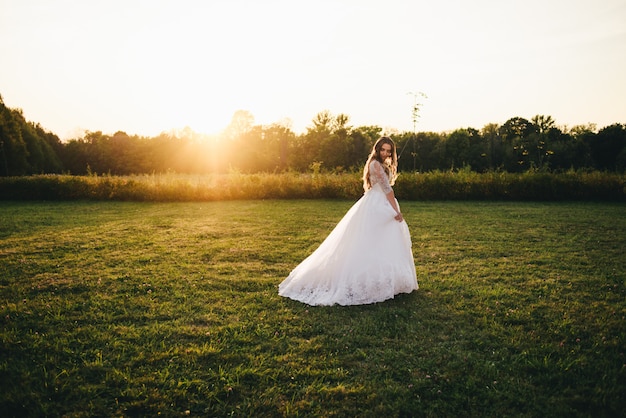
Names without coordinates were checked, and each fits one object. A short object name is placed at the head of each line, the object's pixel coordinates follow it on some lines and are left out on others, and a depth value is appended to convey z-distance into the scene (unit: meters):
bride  5.34
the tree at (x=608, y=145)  40.88
